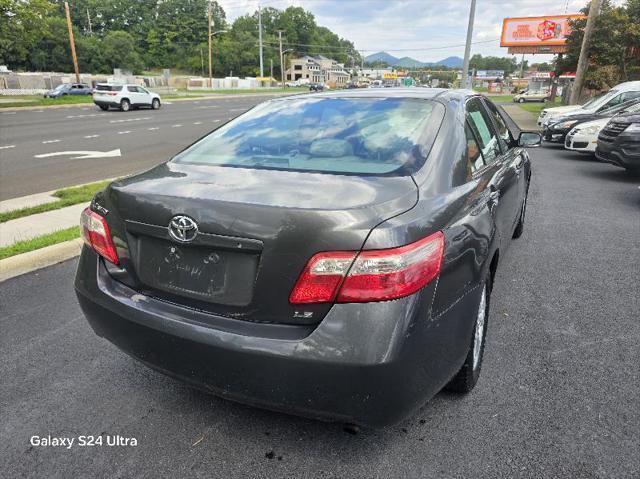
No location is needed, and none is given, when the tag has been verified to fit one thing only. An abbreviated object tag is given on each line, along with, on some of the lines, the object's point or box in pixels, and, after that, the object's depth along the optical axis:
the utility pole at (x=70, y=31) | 36.71
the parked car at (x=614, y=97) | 12.79
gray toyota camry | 1.76
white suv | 26.58
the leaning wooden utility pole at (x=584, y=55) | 18.89
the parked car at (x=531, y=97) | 49.78
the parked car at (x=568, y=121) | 11.65
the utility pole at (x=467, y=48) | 21.02
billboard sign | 44.28
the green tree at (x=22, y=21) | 25.55
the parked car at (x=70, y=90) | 39.22
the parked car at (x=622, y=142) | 7.81
